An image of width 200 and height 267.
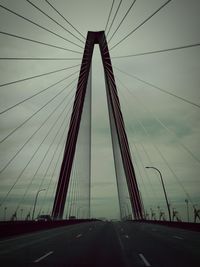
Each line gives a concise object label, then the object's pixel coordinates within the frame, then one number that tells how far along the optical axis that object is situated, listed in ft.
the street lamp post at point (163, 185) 139.57
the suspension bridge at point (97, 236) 32.37
